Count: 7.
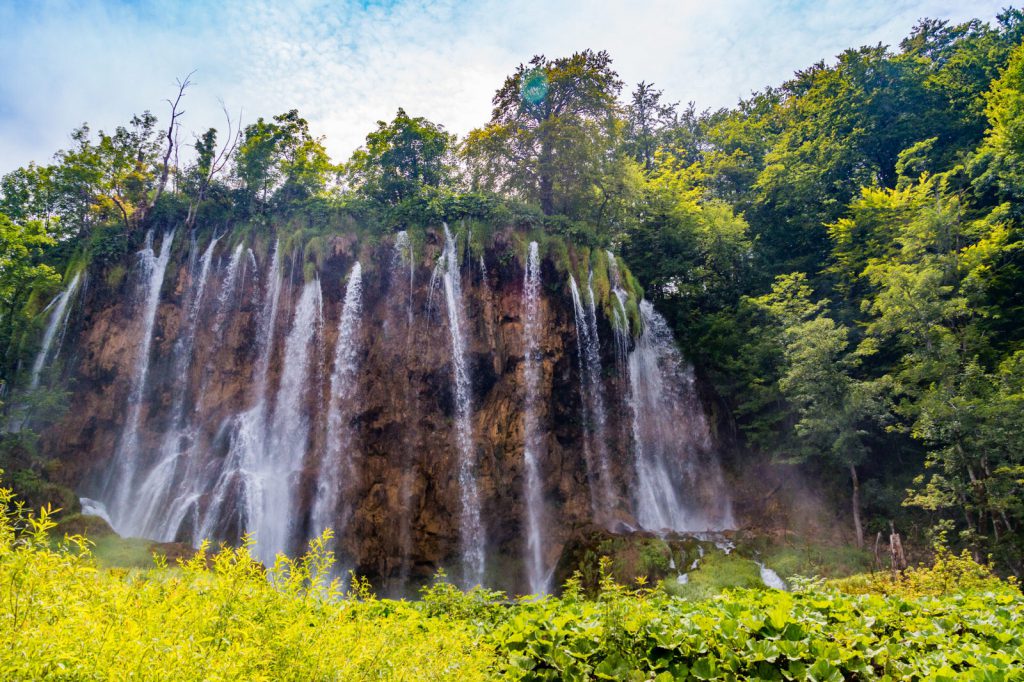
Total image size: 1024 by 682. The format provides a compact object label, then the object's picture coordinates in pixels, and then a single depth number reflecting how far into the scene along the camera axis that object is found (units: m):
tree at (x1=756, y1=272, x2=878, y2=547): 16.91
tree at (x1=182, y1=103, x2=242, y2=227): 24.57
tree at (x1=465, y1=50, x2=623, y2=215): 23.98
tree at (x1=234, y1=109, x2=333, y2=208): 24.48
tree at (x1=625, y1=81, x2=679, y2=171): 35.47
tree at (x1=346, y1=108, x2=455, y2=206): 24.75
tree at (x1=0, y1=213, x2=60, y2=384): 17.74
